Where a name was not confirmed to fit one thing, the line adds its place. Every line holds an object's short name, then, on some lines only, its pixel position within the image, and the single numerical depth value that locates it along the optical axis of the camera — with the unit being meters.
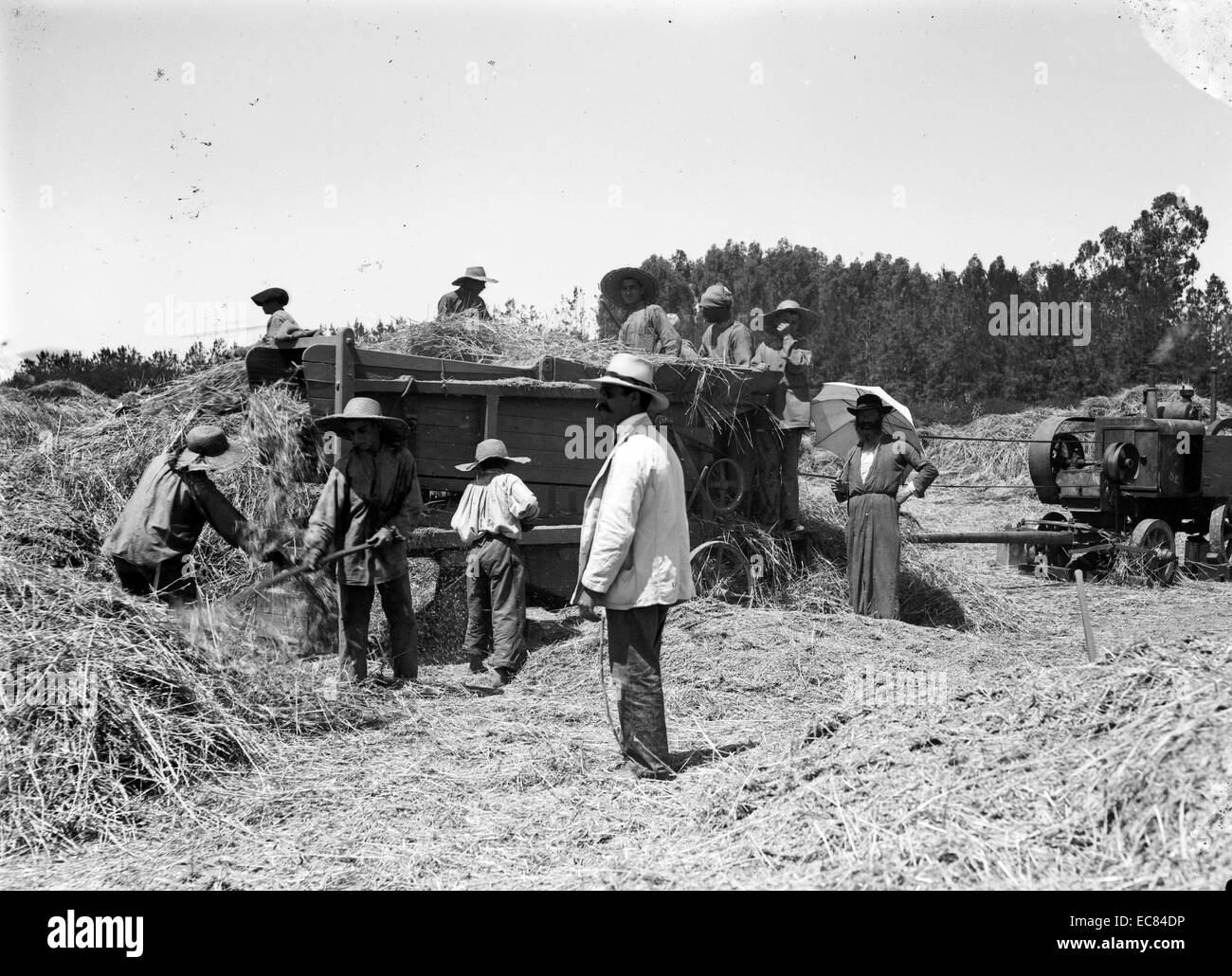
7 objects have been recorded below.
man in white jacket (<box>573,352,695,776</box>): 4.91
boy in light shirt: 7.27
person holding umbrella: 8.50
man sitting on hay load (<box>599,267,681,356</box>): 9.23
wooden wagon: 7.47
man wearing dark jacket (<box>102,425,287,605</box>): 6.07
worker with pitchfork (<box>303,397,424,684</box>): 6.70
